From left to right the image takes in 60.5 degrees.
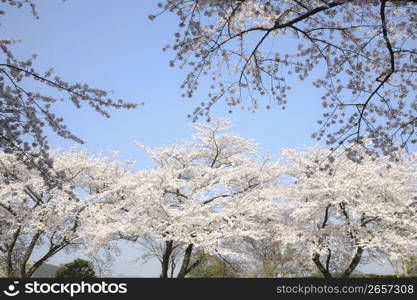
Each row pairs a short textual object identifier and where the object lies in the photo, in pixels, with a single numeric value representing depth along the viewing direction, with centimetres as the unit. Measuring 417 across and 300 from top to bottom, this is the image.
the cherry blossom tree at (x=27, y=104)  490
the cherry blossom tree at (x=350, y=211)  1334
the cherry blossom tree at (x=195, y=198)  1259
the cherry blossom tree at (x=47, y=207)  1485
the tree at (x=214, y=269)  1753
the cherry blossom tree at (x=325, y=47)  480
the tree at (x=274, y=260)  1588
